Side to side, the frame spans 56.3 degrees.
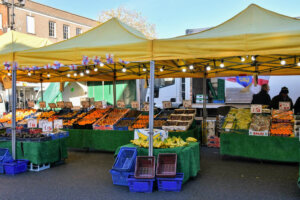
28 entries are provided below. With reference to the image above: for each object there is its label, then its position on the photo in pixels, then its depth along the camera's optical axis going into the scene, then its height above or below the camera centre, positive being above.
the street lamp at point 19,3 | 13.41 +5.06
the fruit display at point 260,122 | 6.55 -0.46
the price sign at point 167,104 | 8.76 +0.00
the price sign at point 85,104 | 9.77 +0.03
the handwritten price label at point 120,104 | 9.21 +0.02
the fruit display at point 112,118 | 7.96 -0.40
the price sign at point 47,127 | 6.50 -0.50
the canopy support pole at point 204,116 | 8.98 -0.40
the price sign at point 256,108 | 6.98 -0.12
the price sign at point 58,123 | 6.58 -0.42
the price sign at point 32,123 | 6.80 -0.43
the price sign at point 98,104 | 9.64 +0.03
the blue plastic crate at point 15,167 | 5.86 -1.30
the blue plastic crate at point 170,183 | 4.66 -1.34
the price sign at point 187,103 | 8.55 +0.03
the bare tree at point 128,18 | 27.02 +8.38
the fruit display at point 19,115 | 9.77 -0.34
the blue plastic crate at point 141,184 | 4.64 -1.33
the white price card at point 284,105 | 7.02 -0.05
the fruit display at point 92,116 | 8.31 -0.35
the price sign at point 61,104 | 10.82 +0.04
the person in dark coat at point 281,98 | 8.40 +0.14
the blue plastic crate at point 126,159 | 4.98 -1.01
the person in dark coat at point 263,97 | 8.47 +0.18
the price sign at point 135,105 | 9.17 -0.02
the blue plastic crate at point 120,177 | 4.95 -1.30
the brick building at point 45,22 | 23.78 +7.96
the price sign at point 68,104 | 10.75 +0.04
